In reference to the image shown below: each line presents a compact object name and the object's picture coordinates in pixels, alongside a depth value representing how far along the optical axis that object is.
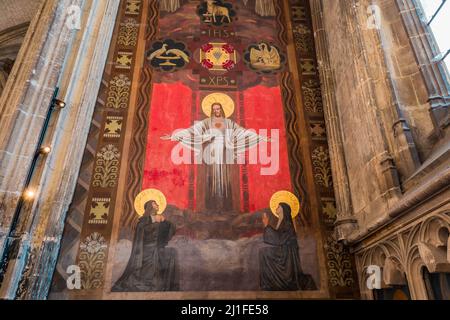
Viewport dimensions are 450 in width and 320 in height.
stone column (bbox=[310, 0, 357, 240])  4.89
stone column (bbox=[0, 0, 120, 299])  4.21
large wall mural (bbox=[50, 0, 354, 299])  4.72
